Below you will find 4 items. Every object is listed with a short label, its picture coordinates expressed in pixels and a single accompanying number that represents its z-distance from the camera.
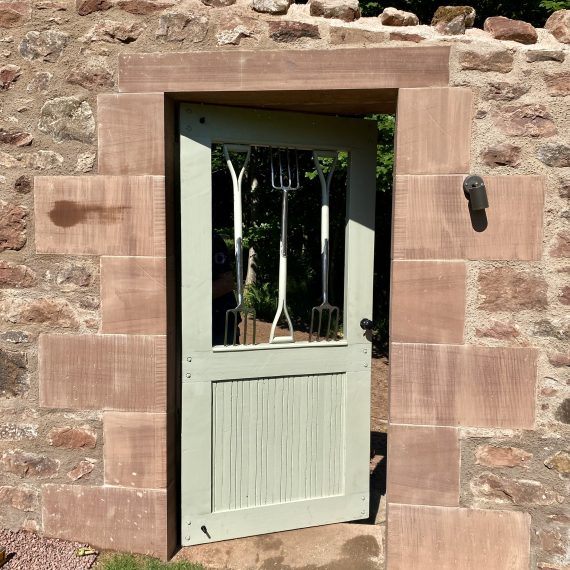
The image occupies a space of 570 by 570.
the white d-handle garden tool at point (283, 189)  3.22
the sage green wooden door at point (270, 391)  3.04
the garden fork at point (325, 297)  3.25
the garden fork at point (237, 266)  3.12
